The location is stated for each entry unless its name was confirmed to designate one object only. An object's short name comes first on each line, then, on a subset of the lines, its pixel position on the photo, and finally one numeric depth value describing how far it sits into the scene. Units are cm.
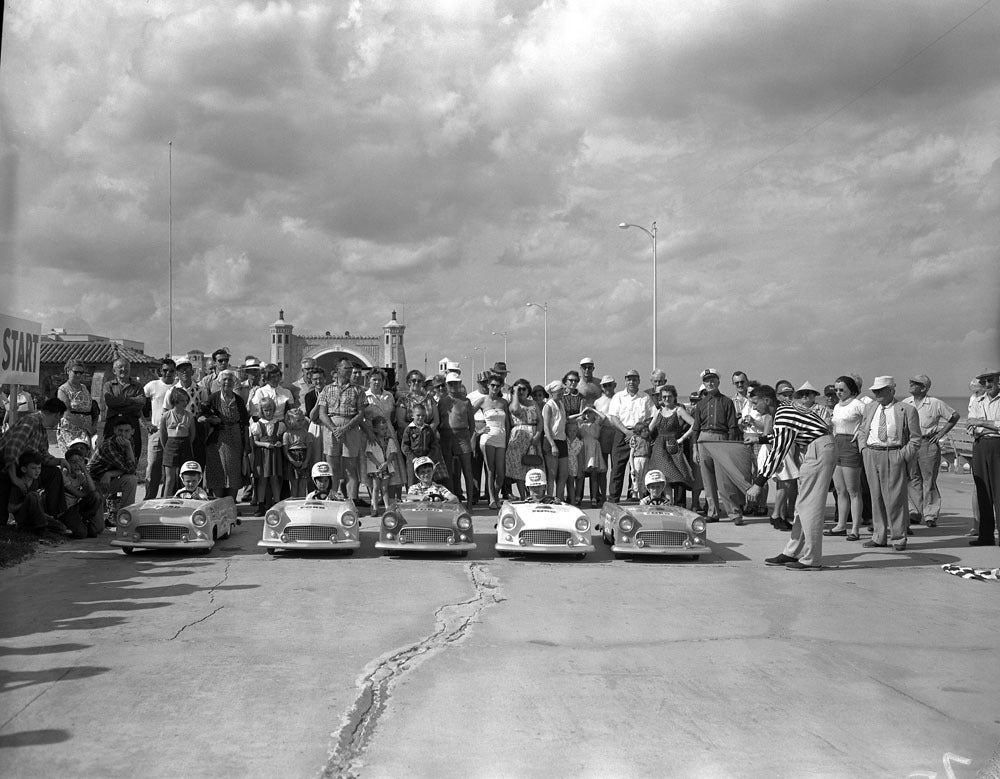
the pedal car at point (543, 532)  924
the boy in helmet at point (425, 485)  1041
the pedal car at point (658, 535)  928
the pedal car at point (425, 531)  916
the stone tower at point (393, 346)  11454
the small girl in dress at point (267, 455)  1191
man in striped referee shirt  868
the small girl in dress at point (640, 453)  1262
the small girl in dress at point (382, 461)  1201
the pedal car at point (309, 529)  906
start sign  988
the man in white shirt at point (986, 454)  1004
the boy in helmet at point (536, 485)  1045
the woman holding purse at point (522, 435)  1280
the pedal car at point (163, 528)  893
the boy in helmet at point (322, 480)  1001
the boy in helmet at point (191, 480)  1009
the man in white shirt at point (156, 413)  1156
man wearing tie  980
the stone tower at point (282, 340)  11038
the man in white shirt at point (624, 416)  1347
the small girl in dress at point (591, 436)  1366
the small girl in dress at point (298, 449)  1191
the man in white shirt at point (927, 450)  1152
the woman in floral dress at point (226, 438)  1185
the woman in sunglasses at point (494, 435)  1286
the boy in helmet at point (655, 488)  1062
